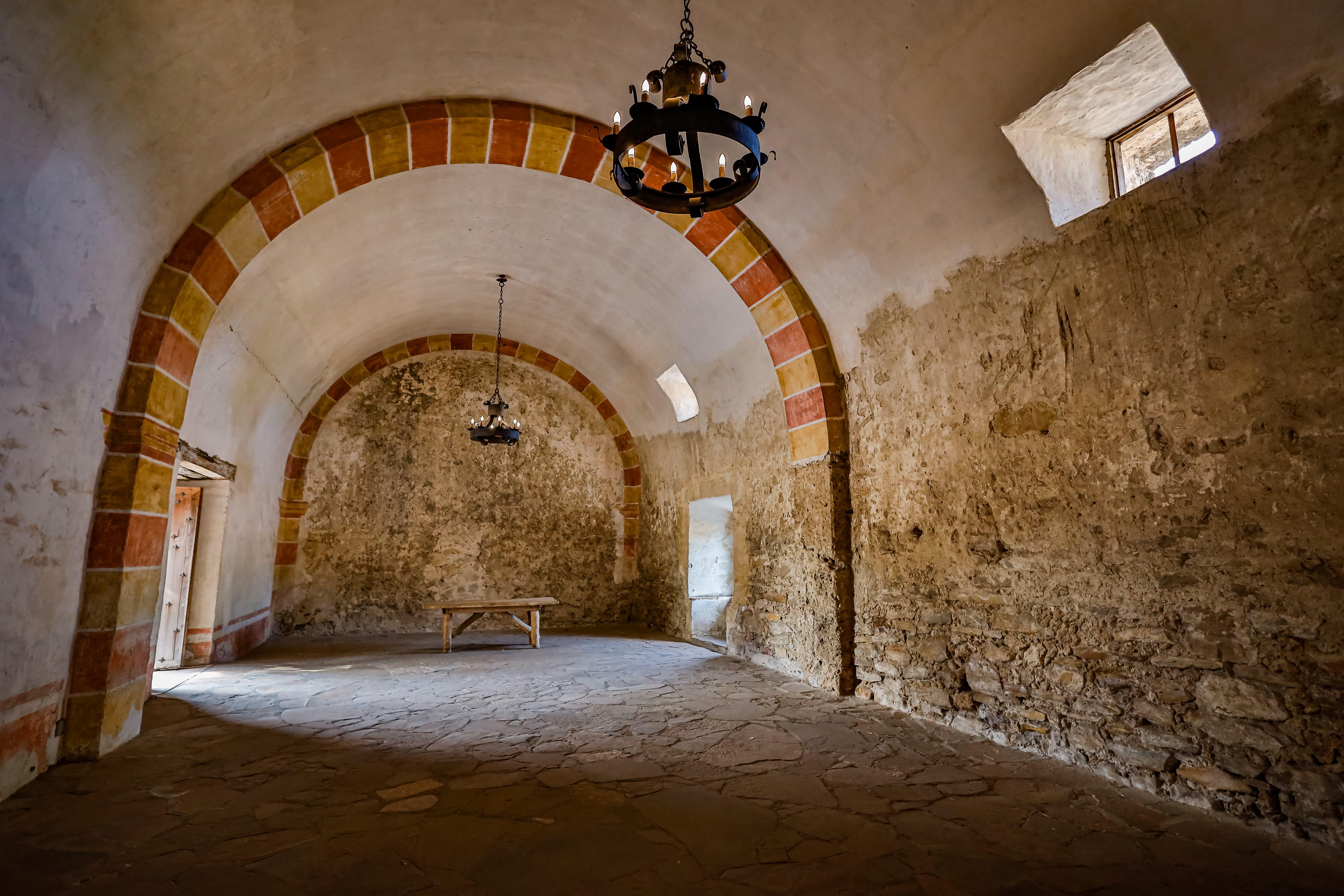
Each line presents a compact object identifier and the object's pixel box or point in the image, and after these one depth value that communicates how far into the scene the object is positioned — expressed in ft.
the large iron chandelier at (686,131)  8.63
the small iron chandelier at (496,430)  24.94
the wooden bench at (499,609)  23.56
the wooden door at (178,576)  20.17
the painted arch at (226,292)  11.43
